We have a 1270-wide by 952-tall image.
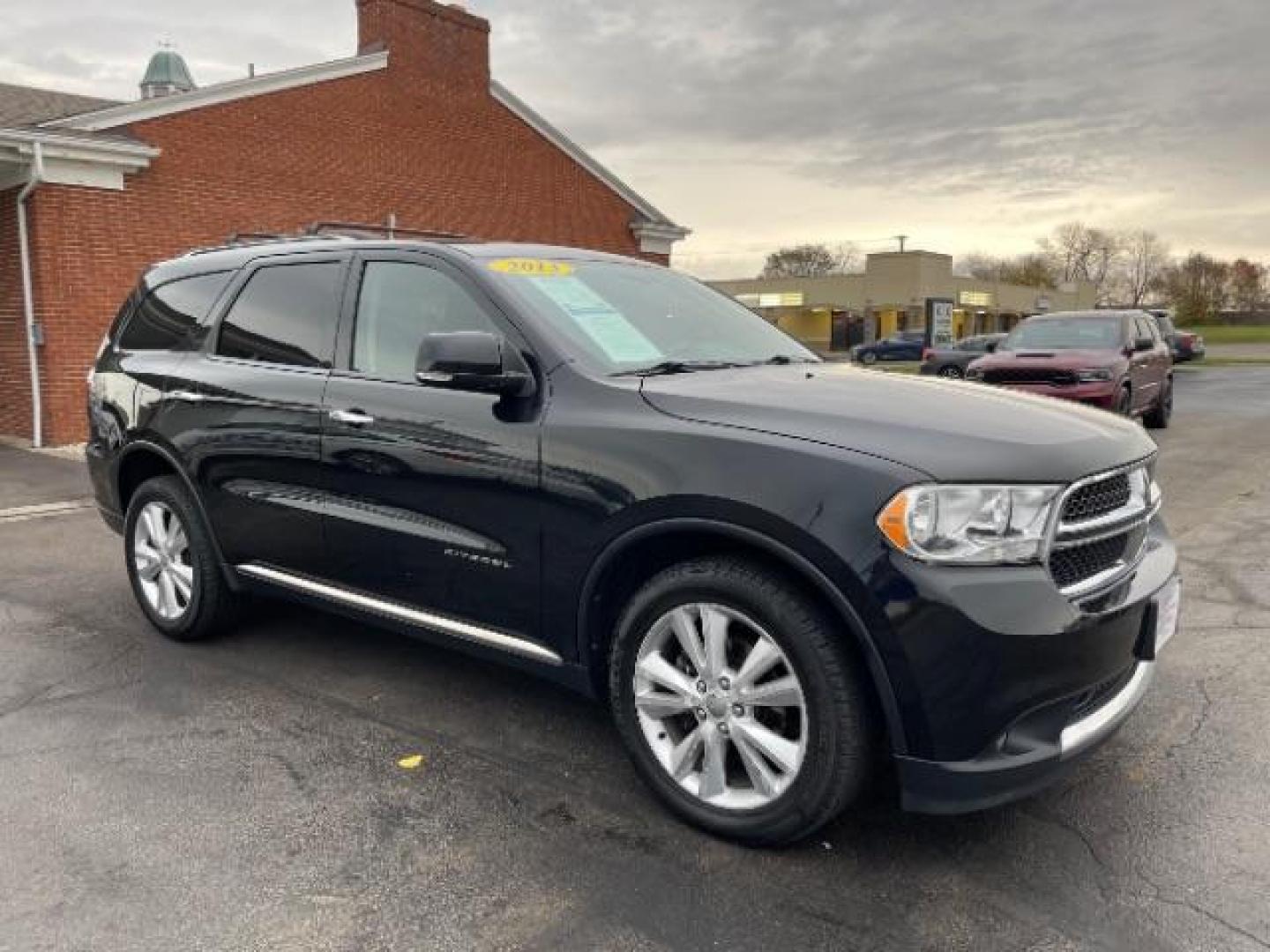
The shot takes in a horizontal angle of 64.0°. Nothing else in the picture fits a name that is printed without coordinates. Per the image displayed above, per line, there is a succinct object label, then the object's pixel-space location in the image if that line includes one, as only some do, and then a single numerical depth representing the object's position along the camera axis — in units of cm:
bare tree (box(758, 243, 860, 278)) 8619
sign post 3225
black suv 257
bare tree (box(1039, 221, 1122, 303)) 10638
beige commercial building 5872
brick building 1177
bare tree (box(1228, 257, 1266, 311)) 9619
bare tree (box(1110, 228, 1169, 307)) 10475
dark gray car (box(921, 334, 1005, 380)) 2680
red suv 1152
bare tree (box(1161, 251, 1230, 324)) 8900
